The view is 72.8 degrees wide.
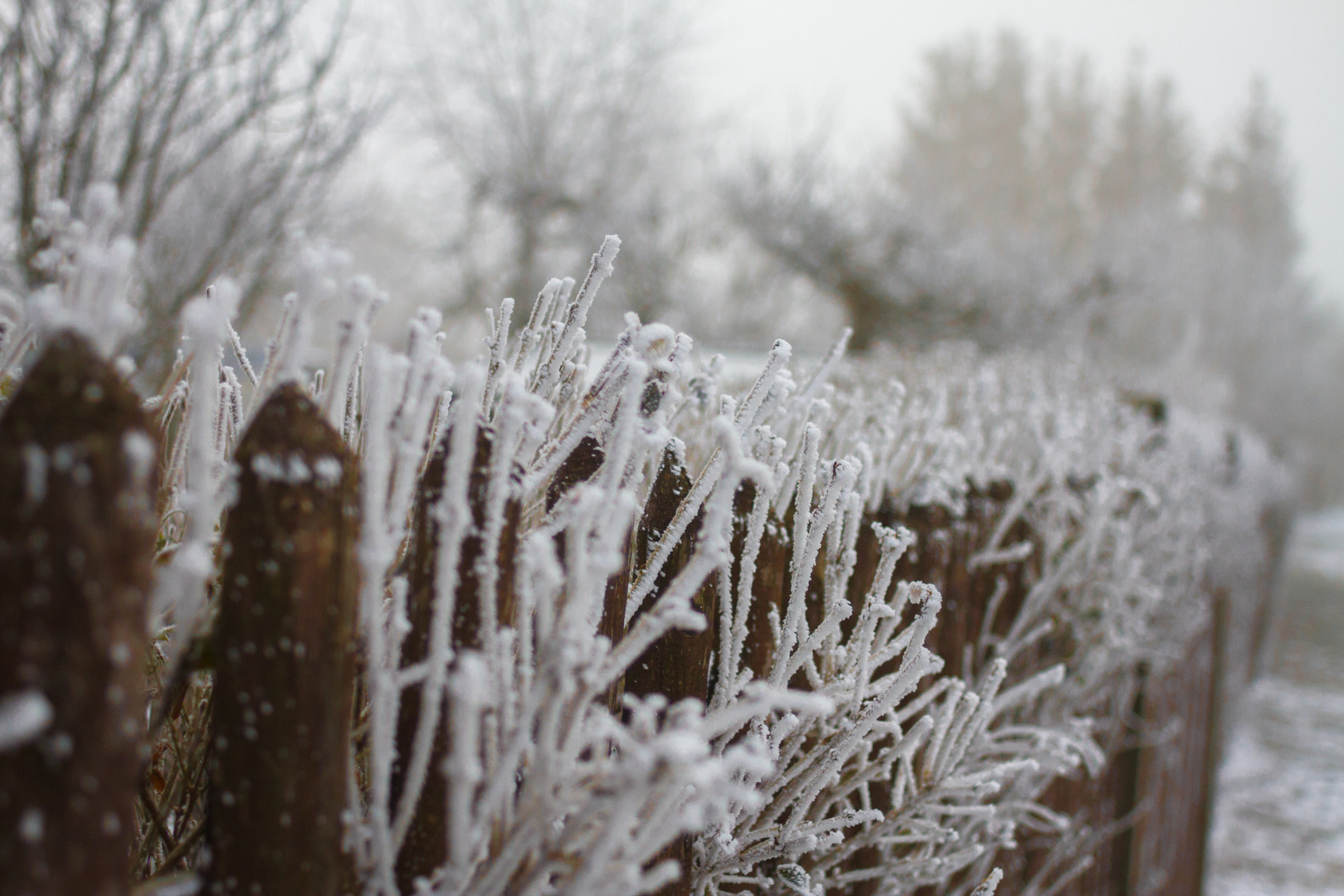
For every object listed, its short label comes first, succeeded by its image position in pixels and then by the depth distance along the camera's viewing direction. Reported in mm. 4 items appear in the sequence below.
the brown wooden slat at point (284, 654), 701
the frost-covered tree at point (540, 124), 16328
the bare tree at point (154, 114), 2809
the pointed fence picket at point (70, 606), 542
